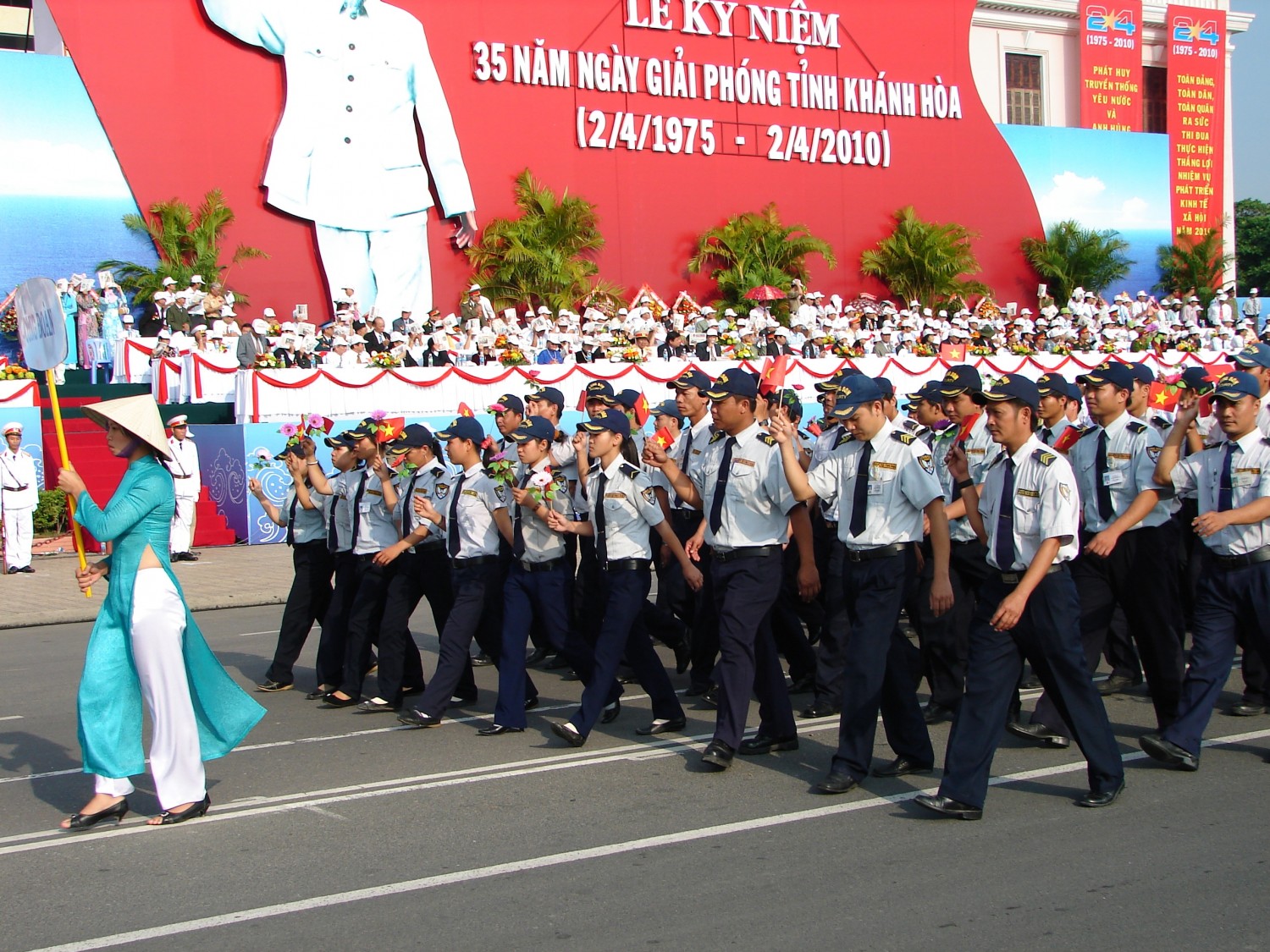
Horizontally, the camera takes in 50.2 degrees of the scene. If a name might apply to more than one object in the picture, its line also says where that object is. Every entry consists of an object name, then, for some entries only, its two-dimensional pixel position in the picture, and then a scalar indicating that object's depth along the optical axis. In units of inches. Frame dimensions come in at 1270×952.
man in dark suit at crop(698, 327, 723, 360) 1056.2
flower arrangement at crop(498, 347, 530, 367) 915.4
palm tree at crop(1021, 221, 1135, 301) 1615.4
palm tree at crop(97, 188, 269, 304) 1047.0
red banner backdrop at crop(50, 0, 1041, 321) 1096.2
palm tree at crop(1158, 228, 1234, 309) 1688.0
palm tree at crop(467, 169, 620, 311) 1230.3
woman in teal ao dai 246.5
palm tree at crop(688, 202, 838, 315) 1381.6
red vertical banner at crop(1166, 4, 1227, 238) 1743.4
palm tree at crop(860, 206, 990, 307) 1481.3
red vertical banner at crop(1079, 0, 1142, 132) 1704.0
